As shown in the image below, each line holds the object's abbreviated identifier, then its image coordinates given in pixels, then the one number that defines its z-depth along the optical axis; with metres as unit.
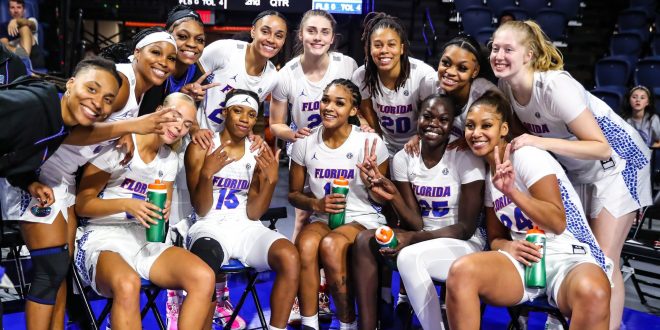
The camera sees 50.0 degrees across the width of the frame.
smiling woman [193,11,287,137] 4.60
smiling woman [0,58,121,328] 2.83
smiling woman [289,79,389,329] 3.97
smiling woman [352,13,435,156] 4.34
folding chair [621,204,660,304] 4.79
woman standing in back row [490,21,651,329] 3.51
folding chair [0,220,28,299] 4.02
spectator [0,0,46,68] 8.53
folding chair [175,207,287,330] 3.79
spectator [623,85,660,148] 8.30
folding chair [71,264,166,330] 3.50
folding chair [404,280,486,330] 3.65
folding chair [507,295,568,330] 3.32
